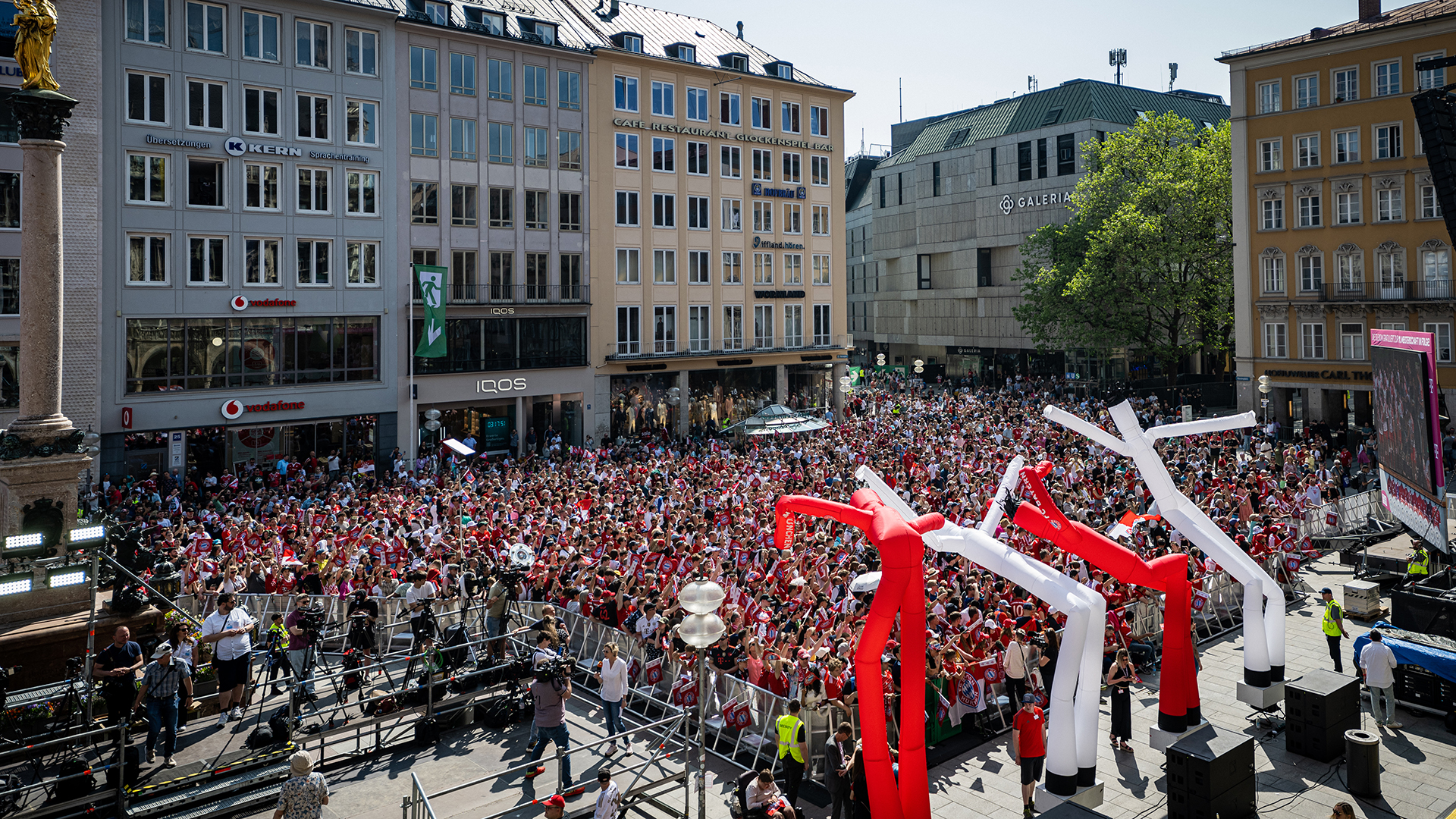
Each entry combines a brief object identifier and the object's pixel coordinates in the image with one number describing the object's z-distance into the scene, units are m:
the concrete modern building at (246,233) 35.38
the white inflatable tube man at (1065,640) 12.34
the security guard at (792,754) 13.06
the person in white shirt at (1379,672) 15.10
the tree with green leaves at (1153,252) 50.62
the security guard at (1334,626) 17.34
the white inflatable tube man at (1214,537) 15.03
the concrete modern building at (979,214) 70.94
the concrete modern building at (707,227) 48.22
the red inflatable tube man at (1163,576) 13.77
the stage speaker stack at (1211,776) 11.89
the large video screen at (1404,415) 19.81
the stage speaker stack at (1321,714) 14.08
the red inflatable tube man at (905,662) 11.04
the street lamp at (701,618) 10.64
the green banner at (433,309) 39.66
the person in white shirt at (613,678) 14.59
